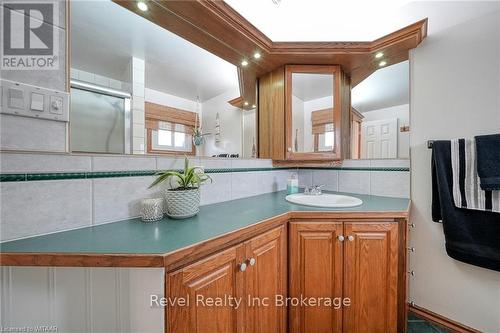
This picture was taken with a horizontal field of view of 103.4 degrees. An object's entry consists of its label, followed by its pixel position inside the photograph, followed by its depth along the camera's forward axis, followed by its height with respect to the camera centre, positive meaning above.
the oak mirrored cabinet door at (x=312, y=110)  1.47 +0.43
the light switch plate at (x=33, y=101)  0.62 +0.22
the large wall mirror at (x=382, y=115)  1.36 +0.38
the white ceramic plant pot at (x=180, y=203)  0.87 -0.17
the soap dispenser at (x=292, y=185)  1.51 -0.14
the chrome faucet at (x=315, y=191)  1.45 -0.18
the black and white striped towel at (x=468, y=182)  0.99 -0.08
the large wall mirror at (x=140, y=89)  0.81 +0.39
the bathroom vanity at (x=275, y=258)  0.60 -0.39
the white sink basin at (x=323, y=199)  1.32 -0.23
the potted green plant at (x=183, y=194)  0.87 -0.13
